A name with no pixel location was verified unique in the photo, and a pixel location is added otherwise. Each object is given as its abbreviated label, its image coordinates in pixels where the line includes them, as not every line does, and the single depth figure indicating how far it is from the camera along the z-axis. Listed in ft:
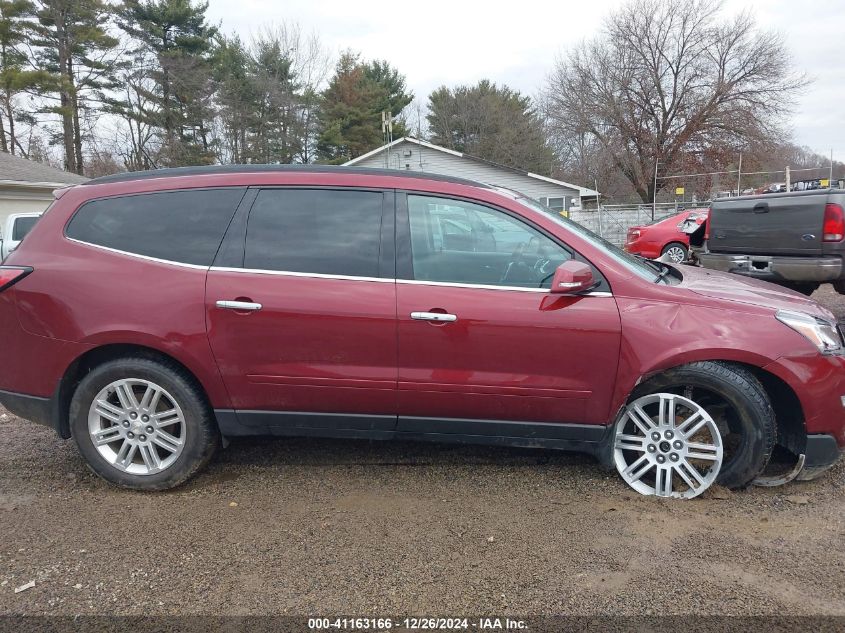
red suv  9.31
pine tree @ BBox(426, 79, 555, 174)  135.23
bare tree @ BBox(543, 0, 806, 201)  104.83
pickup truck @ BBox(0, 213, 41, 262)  36.86
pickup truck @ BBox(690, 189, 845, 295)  18.33
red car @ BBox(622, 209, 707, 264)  42.73
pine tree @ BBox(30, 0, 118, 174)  90.74
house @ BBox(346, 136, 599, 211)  83.10
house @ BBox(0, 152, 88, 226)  60.18
